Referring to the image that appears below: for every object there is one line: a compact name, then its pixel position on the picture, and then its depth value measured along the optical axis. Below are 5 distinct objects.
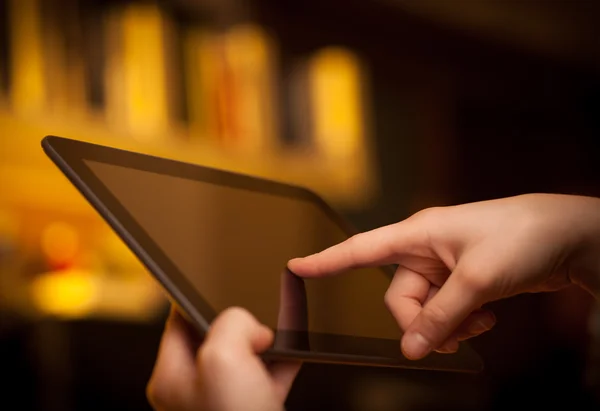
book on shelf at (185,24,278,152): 1.82
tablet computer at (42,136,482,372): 0.42
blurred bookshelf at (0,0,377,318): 1.53
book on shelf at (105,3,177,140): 1.65
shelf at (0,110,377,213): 1.54
